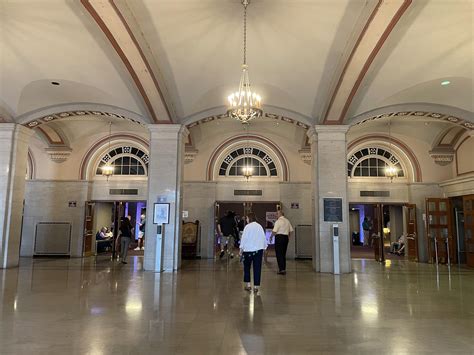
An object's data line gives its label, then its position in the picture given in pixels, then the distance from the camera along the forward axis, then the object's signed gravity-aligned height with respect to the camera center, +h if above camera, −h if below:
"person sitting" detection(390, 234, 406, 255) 12.24 -0.97
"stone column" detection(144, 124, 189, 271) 7.96 +0.80
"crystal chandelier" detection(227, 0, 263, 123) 5.46 +1.92
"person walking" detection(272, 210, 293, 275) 7.38 -0.40
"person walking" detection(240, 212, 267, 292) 5.49 -0.45
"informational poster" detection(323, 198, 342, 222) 7.99 +0.26
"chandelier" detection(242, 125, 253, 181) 11.07 +2.14
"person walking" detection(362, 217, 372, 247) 15.98 -0.41
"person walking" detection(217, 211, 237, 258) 9.90 -0.23
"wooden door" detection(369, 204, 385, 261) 10.09 -0.36
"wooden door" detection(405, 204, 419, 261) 10.64 -0.36
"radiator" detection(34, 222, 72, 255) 11.02 -0.69
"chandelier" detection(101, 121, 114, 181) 10.94 +1.58
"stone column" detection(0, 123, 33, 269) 8.28 +0.73
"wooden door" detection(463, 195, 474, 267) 9.46 -0.15
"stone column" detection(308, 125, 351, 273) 7.90 +0.83
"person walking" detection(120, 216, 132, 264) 9.11 -0.49
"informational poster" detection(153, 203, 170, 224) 7.99 +0.13
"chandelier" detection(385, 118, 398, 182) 10.65 +1.61
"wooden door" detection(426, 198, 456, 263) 10.26 -0.21
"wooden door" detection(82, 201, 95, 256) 11.12 -0.45
